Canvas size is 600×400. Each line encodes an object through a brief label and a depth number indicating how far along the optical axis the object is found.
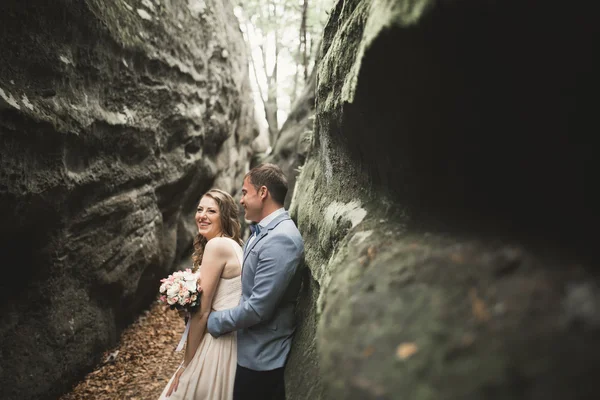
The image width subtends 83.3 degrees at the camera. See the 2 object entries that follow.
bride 2.89
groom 2.51
